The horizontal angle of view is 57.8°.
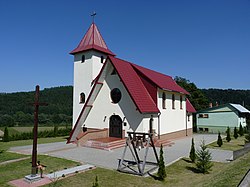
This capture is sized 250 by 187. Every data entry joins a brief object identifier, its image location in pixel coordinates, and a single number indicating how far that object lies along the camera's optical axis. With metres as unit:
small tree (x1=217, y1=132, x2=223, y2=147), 20.39
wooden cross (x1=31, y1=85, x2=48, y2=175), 10.01
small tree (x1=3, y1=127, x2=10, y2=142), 24.93
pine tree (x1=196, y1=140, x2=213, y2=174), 11.84
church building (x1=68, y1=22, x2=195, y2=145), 20.09
